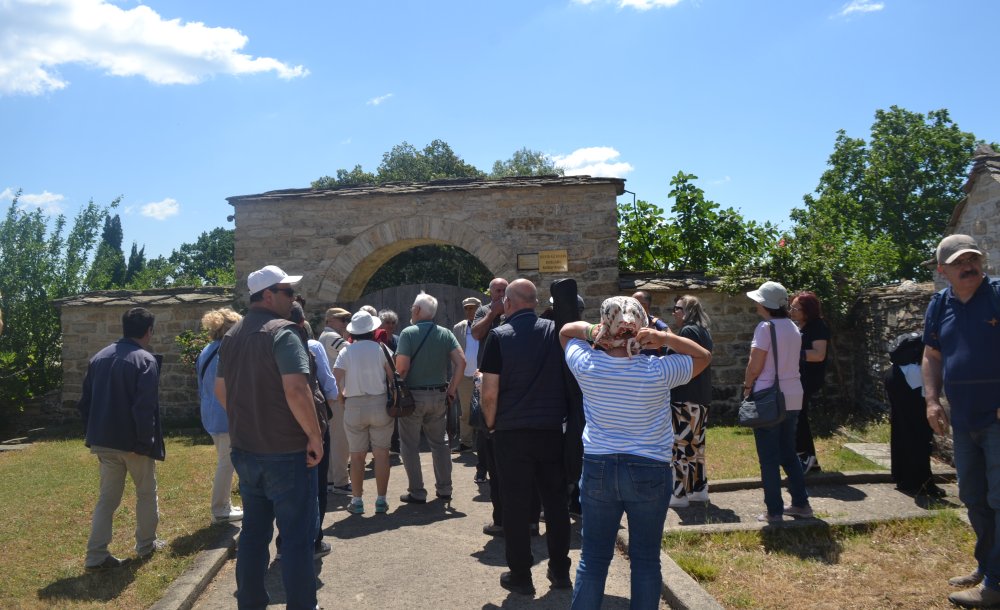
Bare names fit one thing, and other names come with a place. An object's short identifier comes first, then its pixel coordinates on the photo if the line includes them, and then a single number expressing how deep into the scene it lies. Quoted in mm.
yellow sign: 11961
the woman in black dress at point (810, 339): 6760
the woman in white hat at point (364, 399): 6449
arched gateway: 11945
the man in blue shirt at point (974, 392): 3965
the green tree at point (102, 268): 16609
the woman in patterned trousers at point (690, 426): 6176
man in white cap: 3887
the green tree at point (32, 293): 13609
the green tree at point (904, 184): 30984
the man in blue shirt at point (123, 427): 5191
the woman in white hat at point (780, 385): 5461
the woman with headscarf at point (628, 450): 3463
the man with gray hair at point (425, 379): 6625
